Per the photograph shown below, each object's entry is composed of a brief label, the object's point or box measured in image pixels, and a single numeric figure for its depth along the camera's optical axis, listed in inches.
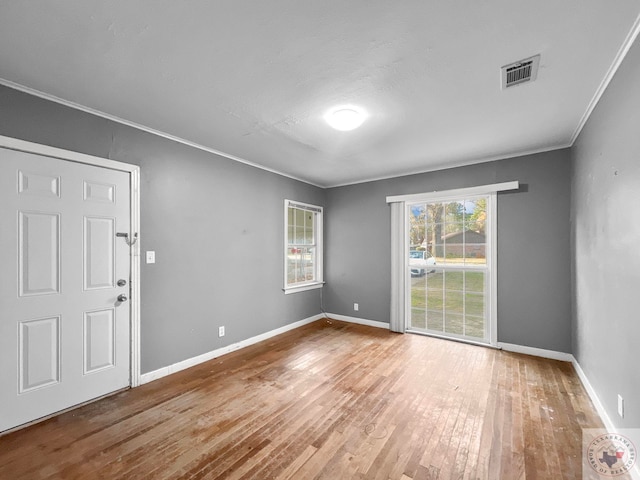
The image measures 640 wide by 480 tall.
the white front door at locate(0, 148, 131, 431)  80.6
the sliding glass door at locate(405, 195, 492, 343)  152.4
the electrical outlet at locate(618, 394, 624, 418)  71.4
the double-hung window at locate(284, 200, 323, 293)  181.6
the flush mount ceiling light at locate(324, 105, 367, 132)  93.9
